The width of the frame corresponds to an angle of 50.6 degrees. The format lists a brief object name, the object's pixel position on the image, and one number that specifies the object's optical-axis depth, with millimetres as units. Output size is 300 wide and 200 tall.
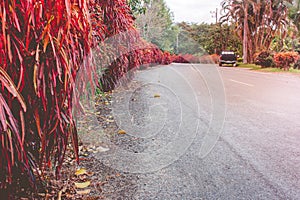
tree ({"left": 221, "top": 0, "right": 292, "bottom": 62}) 32125
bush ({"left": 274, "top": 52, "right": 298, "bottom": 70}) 20406
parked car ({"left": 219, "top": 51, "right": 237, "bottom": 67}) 23000
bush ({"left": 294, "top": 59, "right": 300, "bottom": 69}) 21034
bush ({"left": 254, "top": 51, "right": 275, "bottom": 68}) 23578
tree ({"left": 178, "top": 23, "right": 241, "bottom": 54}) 19219
